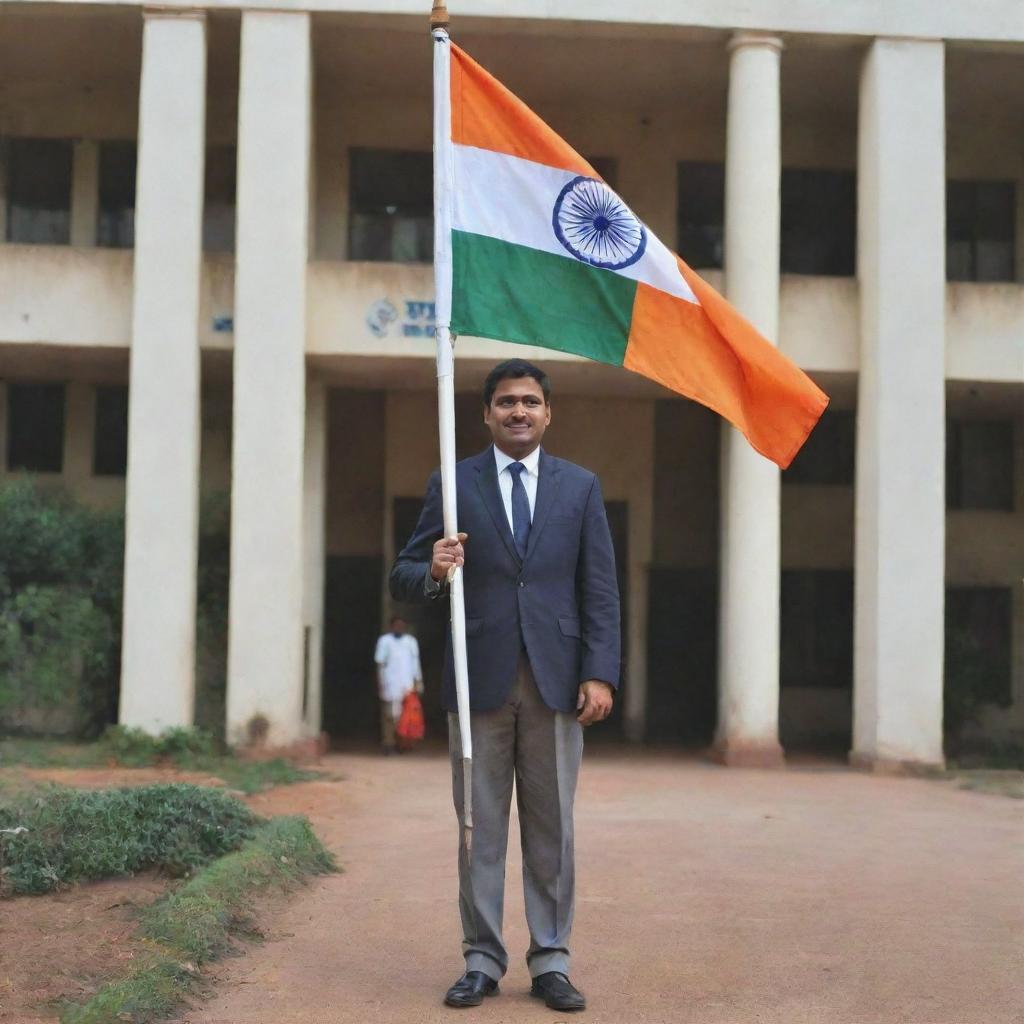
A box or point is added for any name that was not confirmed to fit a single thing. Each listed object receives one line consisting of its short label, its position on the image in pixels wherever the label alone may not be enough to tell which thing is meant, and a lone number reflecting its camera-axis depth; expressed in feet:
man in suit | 17.37
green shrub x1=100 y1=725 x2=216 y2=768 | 48.11
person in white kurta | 55.57
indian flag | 19.20
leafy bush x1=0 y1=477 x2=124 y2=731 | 51.55
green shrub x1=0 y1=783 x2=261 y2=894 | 24.18
